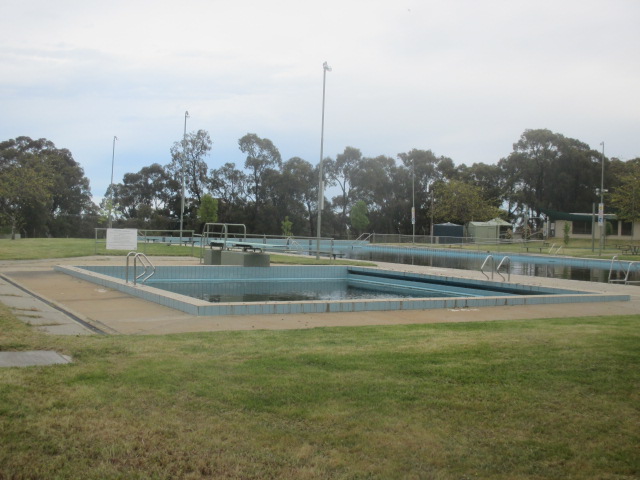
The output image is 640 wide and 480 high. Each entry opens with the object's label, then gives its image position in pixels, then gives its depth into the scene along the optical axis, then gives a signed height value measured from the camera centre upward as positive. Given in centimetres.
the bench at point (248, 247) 1846 -59
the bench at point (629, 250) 3322 -50
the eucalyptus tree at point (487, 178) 6150 +618
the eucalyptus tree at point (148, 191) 5541 +323
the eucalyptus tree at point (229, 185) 5616 +413
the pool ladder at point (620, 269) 1609 -109
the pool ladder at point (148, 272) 1531 -128
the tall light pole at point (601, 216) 3477 +147
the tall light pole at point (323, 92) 2428 +583
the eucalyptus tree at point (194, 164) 5597 +593
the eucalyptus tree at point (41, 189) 4291 +258
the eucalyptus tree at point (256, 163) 5650 +640
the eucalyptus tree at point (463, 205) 5591 +297
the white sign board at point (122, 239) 1975 -51
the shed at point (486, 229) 5109 +72
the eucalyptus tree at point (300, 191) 5600 +379
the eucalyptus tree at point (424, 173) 6244 +659
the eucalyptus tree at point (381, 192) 6209 +432
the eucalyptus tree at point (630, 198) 4225 +321
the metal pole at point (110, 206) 3984 +122
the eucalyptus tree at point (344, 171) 6225 +647
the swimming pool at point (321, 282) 907 -124
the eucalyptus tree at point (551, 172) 5872 +680
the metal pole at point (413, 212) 4747 +447
